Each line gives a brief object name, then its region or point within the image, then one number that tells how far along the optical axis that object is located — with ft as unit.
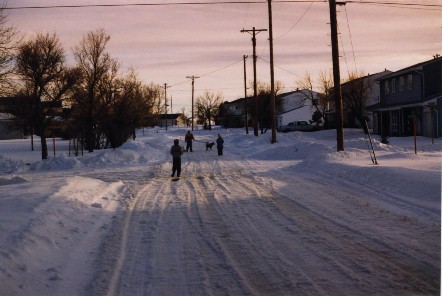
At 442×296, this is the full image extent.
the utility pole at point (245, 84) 203.04
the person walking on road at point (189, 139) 121.39
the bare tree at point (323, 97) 233.43
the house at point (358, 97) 190.90
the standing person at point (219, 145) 105.09
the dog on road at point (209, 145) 126.25
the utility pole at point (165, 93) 392.06
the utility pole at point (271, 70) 122.93
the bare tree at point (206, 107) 447.83
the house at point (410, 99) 127.65
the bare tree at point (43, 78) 111.34
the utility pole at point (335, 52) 79.30
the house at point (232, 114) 395.96
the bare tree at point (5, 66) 78.85
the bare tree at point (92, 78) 127.75
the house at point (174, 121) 623.36
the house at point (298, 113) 307.58
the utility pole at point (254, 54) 164.54
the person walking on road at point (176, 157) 67.26
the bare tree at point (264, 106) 257.34
